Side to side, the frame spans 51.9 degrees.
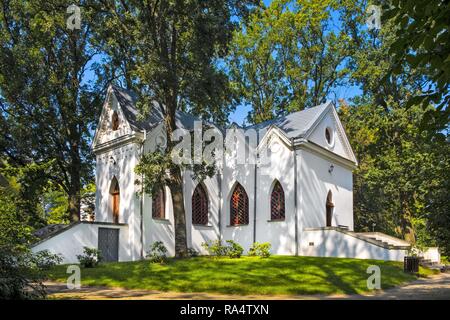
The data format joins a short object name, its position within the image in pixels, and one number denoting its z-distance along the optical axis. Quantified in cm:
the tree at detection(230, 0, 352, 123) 4056
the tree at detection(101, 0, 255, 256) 2023
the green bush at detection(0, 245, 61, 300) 711
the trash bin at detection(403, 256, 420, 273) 1859
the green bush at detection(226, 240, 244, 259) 2153
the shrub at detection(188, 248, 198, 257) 2381
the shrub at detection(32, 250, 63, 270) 966
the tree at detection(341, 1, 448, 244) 3095
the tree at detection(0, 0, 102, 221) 2817
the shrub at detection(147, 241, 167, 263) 1967
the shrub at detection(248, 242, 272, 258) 2209
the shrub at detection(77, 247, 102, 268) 1853
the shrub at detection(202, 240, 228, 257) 2223
